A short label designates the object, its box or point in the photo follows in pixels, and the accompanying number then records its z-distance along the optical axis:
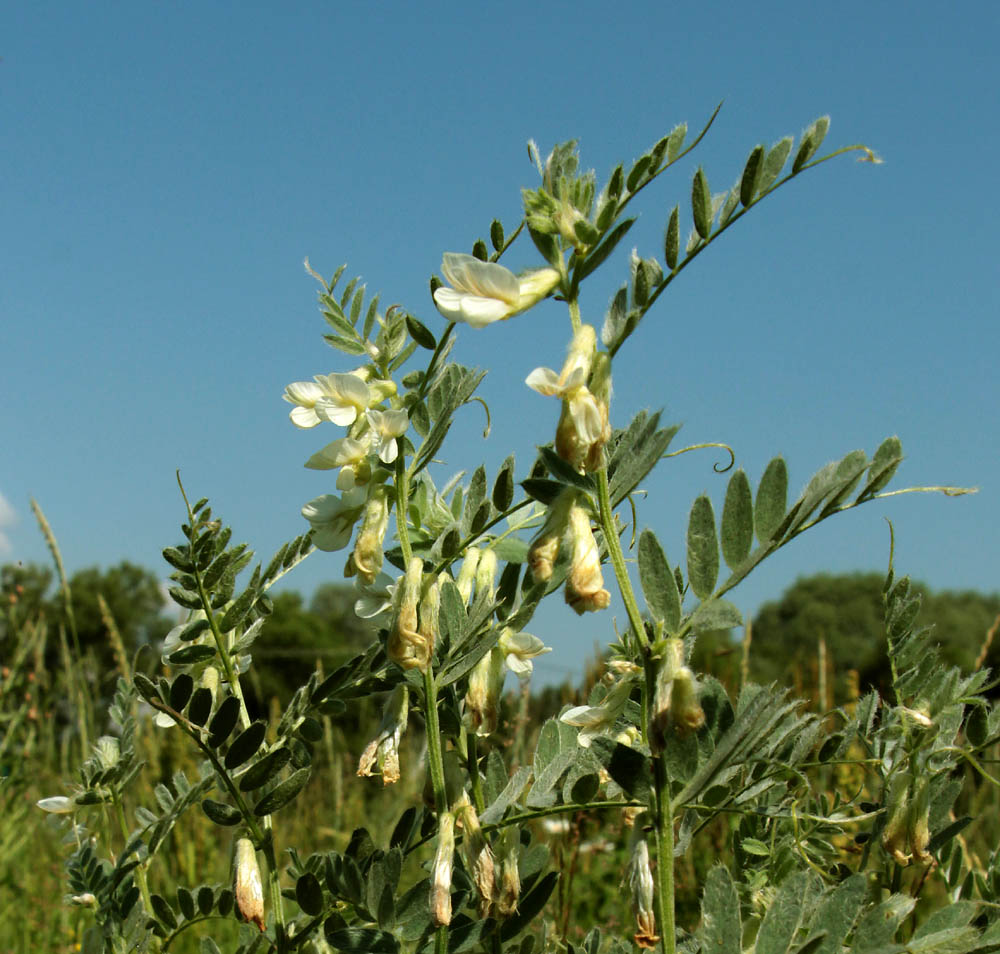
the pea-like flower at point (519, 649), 0.43
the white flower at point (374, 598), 0.44
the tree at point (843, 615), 19.58
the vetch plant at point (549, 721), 0.38
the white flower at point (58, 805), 0.49
